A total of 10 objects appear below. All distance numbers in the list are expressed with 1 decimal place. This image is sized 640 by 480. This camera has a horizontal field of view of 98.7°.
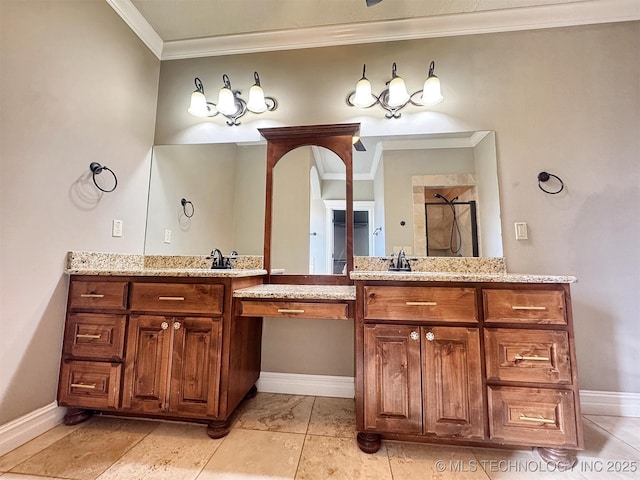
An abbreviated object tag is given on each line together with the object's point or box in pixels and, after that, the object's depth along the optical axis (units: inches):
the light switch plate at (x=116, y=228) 70.3
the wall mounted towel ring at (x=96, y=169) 64.4
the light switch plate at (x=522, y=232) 69.0
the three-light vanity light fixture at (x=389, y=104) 74.1
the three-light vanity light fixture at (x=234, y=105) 79.8
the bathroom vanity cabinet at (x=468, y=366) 47.0
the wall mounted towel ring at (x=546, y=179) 68.9
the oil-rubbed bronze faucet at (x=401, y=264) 71.2
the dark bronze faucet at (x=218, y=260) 76.5
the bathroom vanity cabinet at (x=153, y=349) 54.0
